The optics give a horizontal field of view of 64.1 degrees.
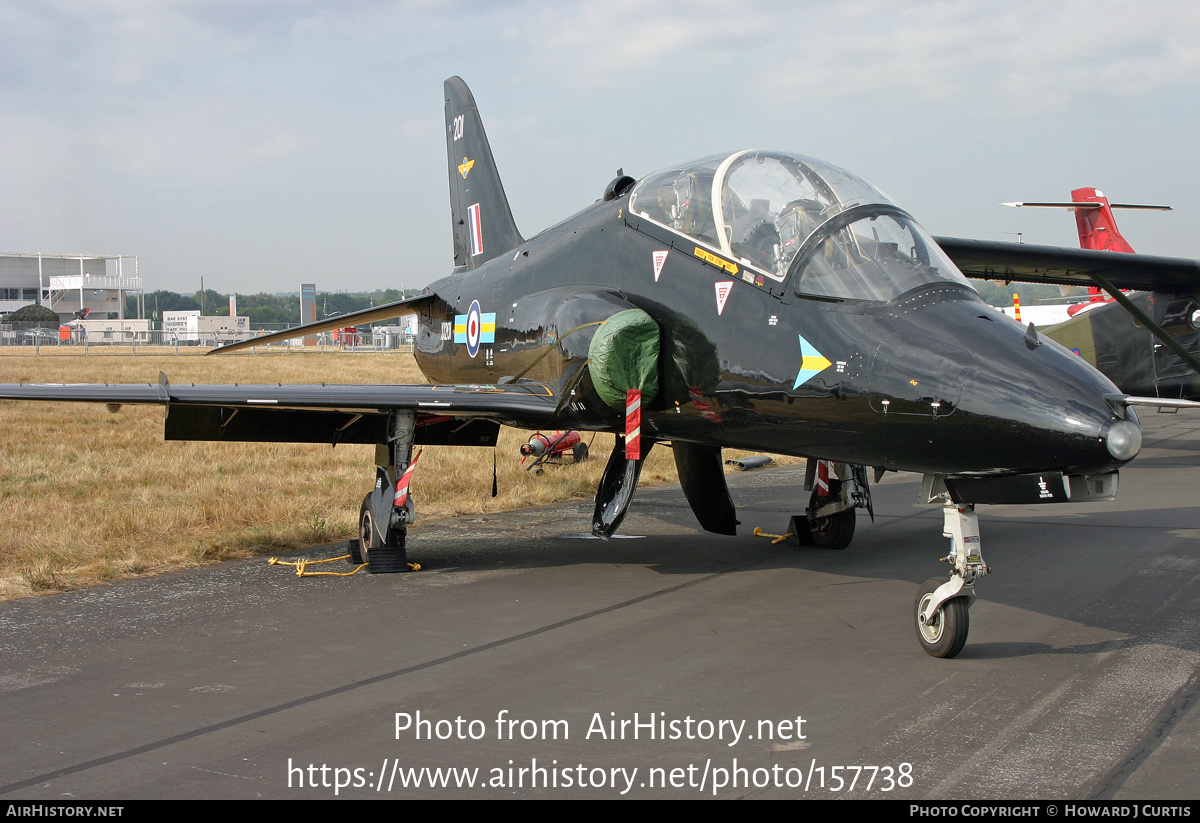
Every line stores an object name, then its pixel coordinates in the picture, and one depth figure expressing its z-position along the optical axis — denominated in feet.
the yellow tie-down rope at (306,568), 26.48
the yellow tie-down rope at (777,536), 31.01
